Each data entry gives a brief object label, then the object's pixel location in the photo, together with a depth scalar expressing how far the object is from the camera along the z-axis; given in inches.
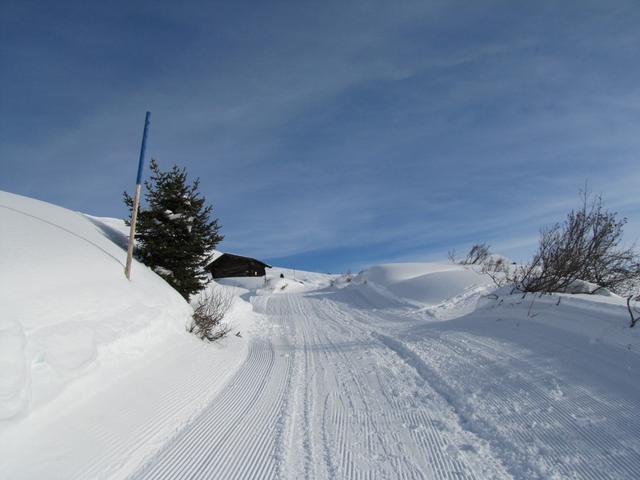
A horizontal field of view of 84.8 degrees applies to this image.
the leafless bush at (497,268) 693.3
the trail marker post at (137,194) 298.0
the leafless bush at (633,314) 198.1
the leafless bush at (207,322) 331.0
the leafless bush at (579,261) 378.3
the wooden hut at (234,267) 1795.0
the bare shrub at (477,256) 1206.0
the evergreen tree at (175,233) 421.4
